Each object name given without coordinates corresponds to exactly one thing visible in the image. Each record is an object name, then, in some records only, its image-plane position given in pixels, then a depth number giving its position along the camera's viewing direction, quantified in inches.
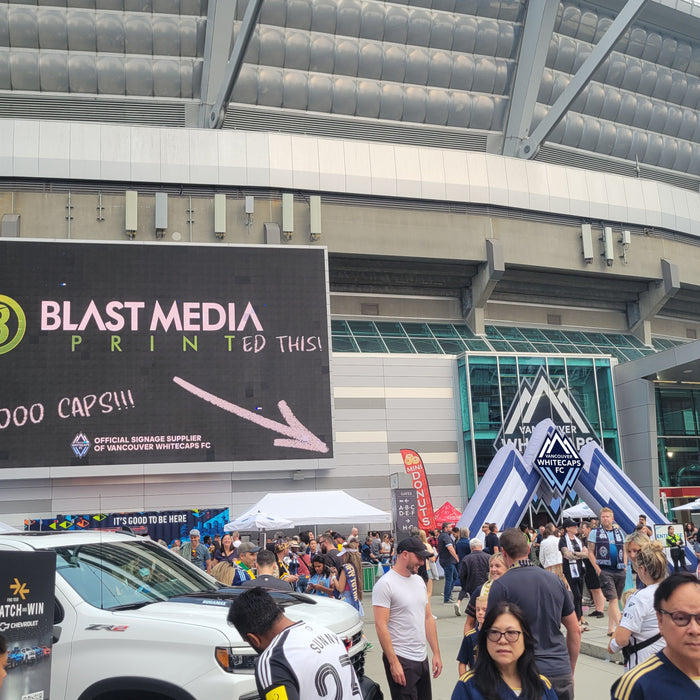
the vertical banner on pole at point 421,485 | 1117.3
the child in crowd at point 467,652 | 212.1
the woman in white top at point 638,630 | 209.0
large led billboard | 1102.4
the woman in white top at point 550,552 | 523.8
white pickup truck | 207.9
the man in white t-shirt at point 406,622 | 245.3
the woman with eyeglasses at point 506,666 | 135.6
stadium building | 1223.5
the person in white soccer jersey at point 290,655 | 136.6
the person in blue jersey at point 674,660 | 113.2
